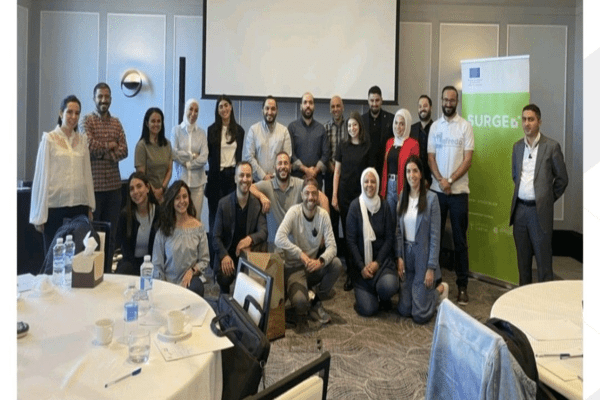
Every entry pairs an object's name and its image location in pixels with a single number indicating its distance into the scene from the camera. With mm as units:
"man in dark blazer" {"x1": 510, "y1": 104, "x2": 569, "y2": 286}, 3865
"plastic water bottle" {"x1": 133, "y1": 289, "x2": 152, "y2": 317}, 1926
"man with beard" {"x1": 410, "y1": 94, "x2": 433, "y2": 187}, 4983
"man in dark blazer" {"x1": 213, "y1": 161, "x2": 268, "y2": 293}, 3644
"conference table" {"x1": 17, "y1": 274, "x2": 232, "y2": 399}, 1345
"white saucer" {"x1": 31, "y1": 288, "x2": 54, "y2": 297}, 2086
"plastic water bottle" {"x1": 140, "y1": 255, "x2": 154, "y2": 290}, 2129
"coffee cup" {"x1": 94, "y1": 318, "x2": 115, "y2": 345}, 1614
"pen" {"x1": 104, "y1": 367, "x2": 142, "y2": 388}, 1359
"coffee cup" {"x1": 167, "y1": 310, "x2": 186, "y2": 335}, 1673
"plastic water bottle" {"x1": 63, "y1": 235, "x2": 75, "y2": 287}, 2244
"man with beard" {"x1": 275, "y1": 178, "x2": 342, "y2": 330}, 3563
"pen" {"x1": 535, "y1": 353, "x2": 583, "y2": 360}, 1549
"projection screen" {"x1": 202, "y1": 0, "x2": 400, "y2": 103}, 5672
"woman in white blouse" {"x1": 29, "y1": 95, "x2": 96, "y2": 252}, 3289
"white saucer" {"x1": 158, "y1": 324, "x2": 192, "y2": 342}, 1652
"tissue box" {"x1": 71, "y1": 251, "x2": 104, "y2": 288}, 2197
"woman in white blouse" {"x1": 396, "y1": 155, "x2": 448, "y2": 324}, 3637
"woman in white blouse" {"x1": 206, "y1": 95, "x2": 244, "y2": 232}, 4527
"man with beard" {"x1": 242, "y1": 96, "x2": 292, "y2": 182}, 4551
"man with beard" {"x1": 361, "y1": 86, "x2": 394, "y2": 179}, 4836
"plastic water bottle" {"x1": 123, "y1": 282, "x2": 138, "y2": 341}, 1713
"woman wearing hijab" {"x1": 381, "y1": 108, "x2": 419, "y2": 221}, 4258
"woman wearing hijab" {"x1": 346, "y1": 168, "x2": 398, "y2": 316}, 3738
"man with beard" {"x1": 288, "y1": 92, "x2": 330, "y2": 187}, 4684
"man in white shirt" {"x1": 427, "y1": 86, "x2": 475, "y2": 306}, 4312
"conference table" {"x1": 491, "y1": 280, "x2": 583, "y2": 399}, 1436
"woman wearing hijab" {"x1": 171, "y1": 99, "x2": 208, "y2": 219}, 4445
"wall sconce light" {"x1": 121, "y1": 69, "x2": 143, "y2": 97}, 5770
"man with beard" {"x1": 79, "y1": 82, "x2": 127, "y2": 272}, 3947
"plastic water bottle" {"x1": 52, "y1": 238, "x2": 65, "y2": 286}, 2252
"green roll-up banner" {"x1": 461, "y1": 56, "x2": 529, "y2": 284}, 4539
